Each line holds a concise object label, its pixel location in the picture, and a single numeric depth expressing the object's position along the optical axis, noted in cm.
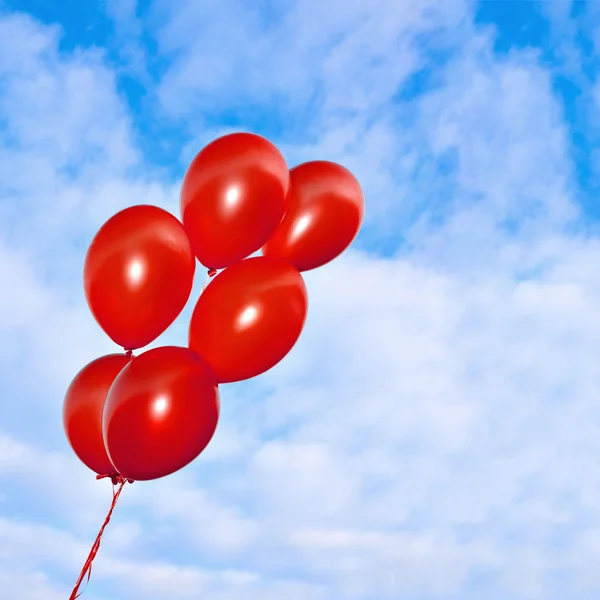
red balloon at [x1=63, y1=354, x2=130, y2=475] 369
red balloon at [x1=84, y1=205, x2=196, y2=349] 337
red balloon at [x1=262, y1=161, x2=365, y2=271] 387
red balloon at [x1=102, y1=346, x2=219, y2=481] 328
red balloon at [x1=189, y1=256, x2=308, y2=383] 346
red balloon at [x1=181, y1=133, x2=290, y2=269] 354
